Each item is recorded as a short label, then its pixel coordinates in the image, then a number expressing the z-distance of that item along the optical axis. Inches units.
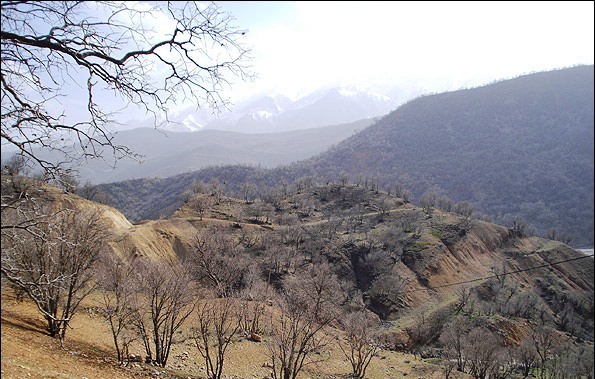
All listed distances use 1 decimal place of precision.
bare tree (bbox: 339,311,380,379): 993.5
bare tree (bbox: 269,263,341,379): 601.3
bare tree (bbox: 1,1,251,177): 178.1
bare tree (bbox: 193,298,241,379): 629.9
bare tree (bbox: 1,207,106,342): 579.2
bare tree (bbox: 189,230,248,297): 1250.7
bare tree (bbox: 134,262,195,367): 657.6
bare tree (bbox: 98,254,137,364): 612.0
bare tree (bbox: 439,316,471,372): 1333.7
